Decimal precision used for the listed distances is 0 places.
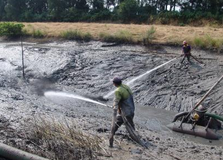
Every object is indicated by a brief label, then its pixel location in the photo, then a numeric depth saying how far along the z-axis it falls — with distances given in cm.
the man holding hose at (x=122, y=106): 813
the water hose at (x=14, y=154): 517
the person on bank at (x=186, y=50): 1638
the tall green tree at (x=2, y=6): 5377
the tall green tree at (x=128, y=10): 3622
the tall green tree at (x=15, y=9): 4921
